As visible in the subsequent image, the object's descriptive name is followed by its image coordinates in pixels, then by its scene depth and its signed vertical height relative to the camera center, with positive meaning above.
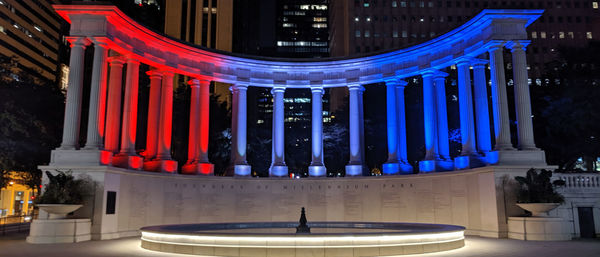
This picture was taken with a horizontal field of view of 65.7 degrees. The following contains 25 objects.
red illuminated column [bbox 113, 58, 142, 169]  45.25 +6.21
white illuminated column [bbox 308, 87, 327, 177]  57.84 +6.17
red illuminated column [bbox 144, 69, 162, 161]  51.34 +7.98
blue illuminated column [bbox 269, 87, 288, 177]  57.56 +5.92
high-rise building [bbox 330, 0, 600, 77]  166.00 +59.08
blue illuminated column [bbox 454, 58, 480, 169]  47.18 +7.00
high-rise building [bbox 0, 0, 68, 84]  166.00 +58.78
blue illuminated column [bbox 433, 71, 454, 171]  52.99 +6.50
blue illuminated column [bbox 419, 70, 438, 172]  52.56 +7.00
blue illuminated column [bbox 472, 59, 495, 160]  45.97 +6.75
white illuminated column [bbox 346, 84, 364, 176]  56.91 +5.89
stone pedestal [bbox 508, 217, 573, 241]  36.16 -3.51
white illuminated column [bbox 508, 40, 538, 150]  42.38 +8.10
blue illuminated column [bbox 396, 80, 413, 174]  57.22 +7.34
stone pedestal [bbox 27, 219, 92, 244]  35.19 -3.53
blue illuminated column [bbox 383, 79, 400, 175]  55.53 +6.19
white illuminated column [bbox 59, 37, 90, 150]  40.81 +7.92
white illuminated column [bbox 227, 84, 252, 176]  56.91 +6.40
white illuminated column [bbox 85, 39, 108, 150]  41.44 +7.84
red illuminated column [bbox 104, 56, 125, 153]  44.97 +7.51
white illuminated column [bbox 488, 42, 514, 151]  43.72 +8.73
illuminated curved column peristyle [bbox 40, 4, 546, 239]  41.56 +7.52
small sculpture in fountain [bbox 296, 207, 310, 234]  33.91 -3.10
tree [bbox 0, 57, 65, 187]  47.22 +7.02
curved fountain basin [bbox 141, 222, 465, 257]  26.23 -3.44
